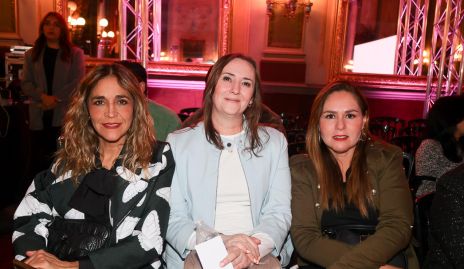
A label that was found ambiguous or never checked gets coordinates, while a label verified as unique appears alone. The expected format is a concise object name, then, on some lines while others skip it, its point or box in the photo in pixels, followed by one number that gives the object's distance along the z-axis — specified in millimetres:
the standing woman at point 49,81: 4016
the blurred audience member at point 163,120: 2715
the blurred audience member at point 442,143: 3140
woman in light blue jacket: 2062
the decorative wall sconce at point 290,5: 7762
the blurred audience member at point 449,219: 1646
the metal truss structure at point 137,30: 7430
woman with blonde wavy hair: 1827
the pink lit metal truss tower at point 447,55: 7020
